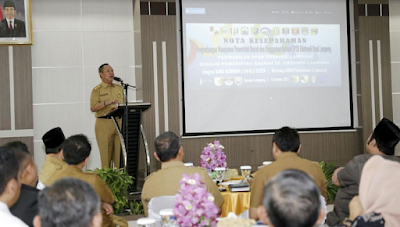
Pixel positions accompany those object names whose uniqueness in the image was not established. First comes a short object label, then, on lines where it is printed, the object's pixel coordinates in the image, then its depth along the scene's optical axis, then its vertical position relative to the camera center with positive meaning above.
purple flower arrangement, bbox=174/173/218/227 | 2.16 -0.40
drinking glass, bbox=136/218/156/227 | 2.27 -0.48
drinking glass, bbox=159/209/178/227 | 2.28 -0.47
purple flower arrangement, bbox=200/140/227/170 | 4.23 -0.36
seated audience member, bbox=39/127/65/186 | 3.59 -0.26
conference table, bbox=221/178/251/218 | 3.53 -0.62
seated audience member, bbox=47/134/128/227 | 3.10 -0.31
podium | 5.51 -0.18
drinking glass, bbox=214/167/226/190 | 3.71 -0.44
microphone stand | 5.46 -0.09
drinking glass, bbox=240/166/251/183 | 3.78 -0.43
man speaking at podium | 6.45 +0.04
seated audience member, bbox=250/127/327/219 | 3.18 -0.34
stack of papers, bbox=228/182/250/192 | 3.59 -0.53
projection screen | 7.43 +0.73
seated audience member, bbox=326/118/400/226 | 3.22 -0.38
